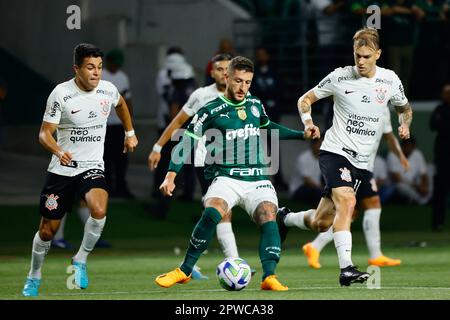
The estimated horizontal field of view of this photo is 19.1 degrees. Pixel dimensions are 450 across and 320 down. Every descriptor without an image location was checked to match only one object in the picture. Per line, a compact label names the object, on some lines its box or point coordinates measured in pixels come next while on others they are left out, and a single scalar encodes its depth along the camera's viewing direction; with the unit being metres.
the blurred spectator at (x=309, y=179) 23.44
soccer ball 12.33
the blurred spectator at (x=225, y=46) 23.70
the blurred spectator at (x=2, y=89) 19.21
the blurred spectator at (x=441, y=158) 22.09
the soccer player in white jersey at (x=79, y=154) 13.30
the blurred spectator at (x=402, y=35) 24.61
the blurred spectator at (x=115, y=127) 22.99
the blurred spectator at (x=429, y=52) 25.39
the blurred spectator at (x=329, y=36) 25.61
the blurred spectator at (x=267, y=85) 24.33
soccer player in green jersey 12.54
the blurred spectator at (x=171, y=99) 21.67
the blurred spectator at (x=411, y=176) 24.67
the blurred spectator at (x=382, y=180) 24.30
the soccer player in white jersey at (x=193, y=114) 14.60
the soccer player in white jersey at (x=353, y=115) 13.66
